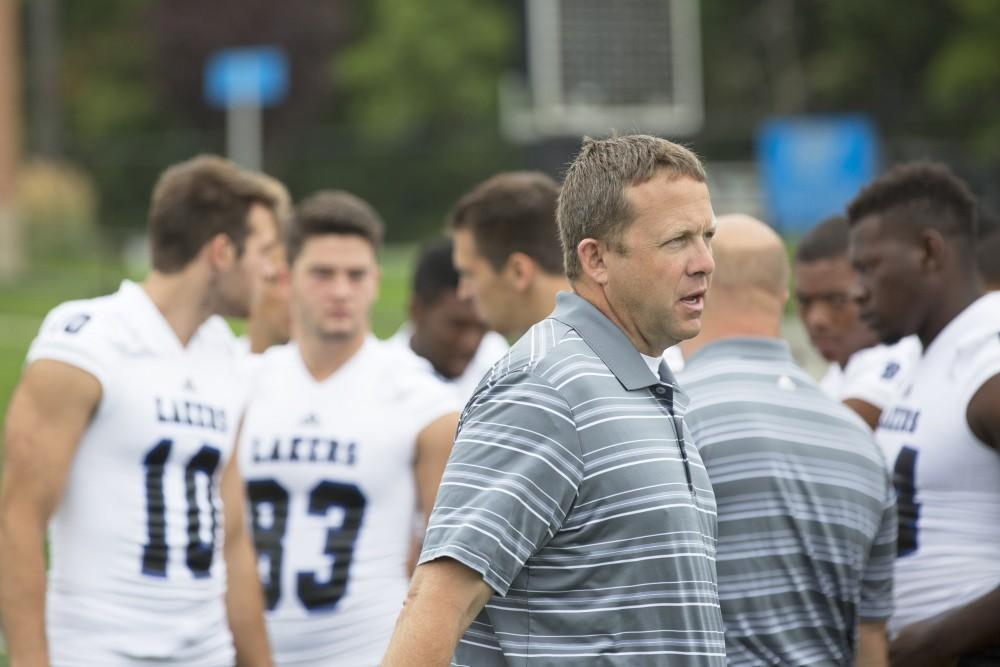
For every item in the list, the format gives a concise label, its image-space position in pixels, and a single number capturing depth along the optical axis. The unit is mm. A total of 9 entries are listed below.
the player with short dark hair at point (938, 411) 8078
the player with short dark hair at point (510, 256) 9141
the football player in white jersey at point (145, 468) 7809
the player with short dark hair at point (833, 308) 10898
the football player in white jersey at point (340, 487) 9414
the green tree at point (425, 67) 91000
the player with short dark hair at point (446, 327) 12633
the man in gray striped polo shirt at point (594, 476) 5359
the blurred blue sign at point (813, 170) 48594
